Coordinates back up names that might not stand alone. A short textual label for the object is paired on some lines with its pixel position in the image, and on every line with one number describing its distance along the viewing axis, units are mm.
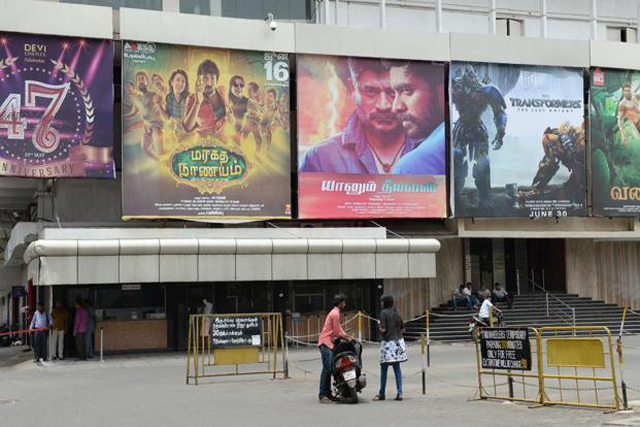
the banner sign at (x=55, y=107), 27859
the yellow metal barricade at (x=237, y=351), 18891
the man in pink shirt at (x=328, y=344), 15578
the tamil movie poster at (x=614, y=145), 35062
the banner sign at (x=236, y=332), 18922
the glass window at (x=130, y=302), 29438
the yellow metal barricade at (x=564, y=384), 13547
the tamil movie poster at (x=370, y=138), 31484
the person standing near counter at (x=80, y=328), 27328
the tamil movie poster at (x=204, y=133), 29359
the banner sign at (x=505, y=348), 14609
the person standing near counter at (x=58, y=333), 27406
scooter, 15234
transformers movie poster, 33469
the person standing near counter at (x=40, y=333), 26766
